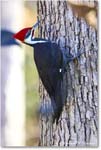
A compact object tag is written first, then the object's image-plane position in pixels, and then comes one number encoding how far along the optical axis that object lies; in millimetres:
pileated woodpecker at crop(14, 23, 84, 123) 11968
